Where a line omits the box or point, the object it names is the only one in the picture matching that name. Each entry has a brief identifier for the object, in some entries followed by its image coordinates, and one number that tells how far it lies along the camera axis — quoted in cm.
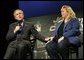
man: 583
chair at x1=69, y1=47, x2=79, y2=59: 571
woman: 559
